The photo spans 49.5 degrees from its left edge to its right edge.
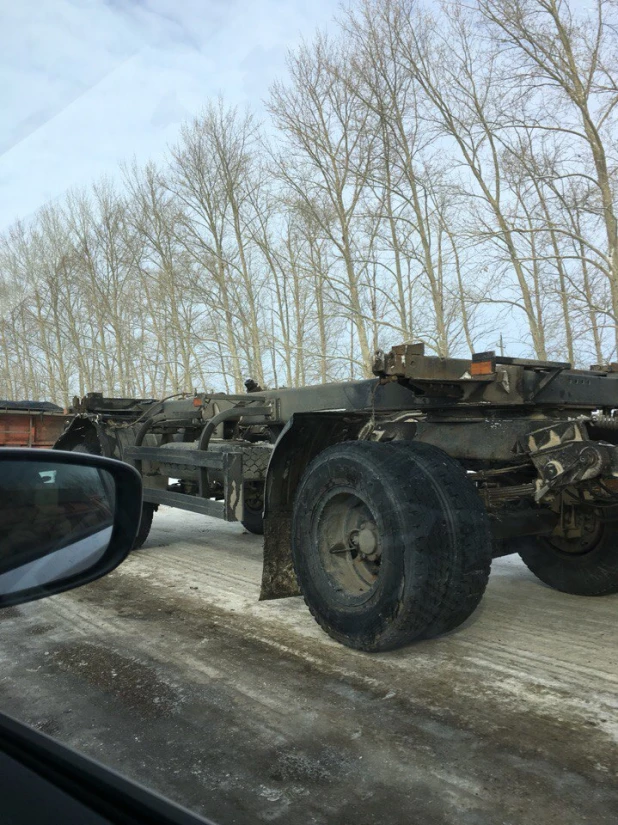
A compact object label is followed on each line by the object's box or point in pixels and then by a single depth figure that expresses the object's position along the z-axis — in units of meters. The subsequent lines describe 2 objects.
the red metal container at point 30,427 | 11.58
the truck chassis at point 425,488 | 3.48
